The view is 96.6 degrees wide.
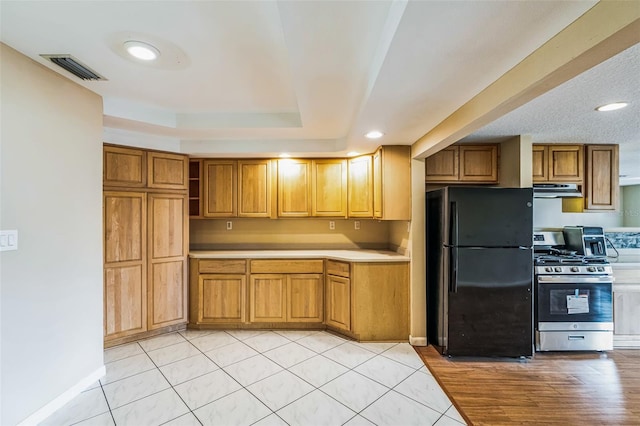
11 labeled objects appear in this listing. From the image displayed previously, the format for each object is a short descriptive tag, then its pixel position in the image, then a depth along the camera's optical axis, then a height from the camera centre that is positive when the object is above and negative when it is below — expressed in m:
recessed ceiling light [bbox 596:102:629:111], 2.08 +0.79
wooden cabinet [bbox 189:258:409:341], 3.29 -0.94
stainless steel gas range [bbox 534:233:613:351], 2.78 -0.95
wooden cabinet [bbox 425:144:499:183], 3.21 +0.54
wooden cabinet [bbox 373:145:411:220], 3.05 +0.32
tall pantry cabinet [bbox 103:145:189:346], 2.81 -0.32
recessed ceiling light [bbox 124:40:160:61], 1.65 +0.97
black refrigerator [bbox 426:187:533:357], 2.61 -0.57
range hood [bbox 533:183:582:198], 3.07 +0.24
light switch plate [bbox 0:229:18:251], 1.62 -0.17
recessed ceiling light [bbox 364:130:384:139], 2.56 +0.71
